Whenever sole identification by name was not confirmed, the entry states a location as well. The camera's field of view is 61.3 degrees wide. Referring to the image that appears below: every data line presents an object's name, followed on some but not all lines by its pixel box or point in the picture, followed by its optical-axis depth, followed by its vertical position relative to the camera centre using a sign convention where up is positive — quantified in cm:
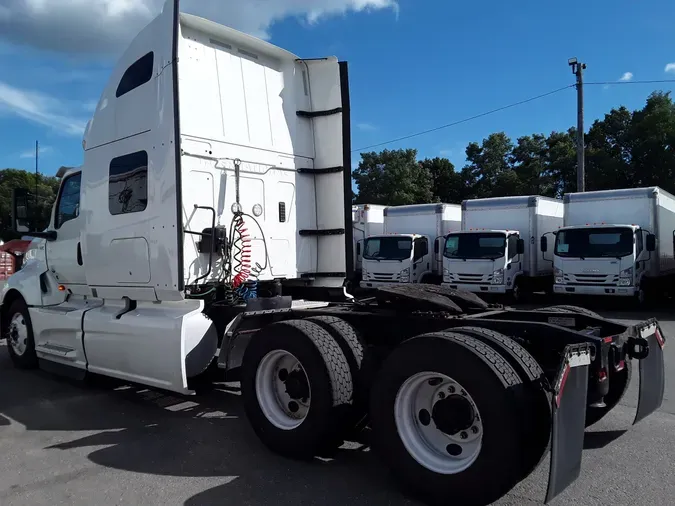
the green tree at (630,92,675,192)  2944 +578
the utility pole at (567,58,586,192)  2256 +611
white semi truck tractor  354 -45
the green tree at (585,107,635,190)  3134 +591
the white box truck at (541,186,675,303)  1495 +32
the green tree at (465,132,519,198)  4353 +743
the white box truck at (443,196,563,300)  1684 +28
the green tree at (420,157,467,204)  4600 +638
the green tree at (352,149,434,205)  3956 +572
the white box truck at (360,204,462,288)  1897 +46
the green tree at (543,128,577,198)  3569 +566
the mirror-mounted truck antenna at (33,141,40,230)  757 +75
